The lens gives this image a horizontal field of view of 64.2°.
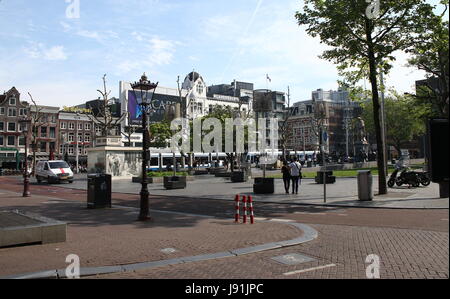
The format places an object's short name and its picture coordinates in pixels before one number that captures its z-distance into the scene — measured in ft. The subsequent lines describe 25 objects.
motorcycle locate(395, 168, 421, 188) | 66.18
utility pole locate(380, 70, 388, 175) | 92.18
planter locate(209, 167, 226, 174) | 137.52
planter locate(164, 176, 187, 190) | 82.69
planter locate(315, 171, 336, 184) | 83.20
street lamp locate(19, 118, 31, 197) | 66.49
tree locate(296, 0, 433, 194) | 54.49
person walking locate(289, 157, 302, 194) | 63.71
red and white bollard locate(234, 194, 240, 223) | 36.88
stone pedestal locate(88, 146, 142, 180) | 121.29
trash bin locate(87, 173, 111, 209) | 48.08
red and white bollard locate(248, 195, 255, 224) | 35.87
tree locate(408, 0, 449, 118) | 51.02
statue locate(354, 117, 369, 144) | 151.90
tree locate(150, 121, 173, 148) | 157.38
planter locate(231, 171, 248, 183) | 99.76
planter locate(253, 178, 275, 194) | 66.03
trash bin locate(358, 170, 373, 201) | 52.03
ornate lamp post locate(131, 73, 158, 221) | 38.29
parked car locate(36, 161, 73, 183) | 109.09
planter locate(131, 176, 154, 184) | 102.93
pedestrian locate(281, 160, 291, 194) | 64.86
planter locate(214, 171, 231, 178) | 121.94
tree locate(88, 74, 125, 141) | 140.18
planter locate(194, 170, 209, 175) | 146.44
